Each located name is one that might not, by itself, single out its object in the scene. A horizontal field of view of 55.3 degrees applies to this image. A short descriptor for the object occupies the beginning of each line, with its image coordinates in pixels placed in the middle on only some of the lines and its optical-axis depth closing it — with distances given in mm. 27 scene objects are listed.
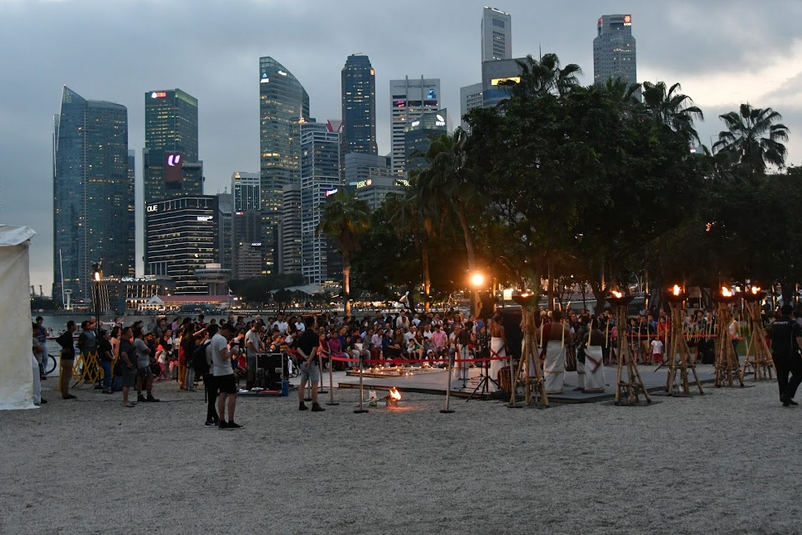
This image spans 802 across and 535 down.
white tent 15469
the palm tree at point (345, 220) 50719
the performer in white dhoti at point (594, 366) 16875
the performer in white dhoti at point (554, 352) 16094
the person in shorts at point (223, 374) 12469
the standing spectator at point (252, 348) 18953
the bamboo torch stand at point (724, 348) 18016
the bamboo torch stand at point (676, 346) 16219
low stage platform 16594
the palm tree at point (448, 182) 36219
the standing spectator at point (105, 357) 18839
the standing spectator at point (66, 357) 17984
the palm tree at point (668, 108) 45906
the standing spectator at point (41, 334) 20781
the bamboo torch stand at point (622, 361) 14992
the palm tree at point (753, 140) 50844
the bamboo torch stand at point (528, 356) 14875
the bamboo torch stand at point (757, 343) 18391
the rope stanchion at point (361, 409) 14894
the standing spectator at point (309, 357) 14516
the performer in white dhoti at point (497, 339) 16719
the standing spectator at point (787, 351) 13711
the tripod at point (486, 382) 16719
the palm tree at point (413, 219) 41006
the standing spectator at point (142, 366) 16434
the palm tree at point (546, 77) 38938
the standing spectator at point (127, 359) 15961
